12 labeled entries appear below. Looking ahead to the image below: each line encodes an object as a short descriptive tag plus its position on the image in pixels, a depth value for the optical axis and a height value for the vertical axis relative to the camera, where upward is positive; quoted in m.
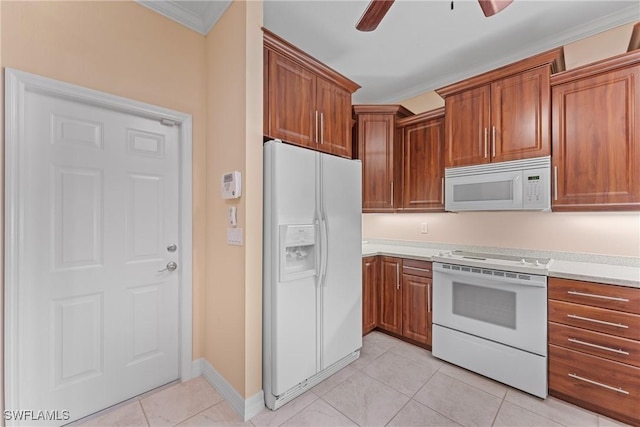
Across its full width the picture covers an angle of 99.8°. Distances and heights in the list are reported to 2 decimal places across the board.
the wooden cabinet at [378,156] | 3.12 +0.68
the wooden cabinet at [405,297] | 2.60 -0.85
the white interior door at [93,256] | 1.59 -0.27
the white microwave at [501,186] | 2.14 +0.24
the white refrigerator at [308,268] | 1.84 -0.41
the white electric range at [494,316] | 1.95 -0.83
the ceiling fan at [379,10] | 1.31 +1.06
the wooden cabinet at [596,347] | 1.67 -0.88
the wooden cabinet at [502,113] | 2.17 +0.89
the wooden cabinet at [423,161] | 2.86 +0.59
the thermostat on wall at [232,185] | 1.78 +0.20
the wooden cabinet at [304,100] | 1.95 +0.93
